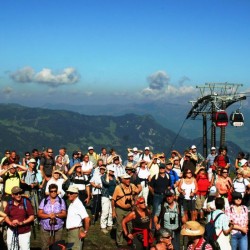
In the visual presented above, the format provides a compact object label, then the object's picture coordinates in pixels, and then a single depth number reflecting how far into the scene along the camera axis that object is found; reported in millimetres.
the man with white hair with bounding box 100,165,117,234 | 13023
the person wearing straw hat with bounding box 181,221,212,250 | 6320
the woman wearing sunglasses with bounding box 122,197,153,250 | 9227
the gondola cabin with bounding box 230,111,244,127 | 28305
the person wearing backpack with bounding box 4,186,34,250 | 8945
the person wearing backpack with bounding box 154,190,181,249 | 10023
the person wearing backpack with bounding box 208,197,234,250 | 8734
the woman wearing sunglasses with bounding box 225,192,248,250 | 9328
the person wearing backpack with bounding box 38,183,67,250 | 9180
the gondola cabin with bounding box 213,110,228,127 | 27094
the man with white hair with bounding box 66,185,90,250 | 9195
